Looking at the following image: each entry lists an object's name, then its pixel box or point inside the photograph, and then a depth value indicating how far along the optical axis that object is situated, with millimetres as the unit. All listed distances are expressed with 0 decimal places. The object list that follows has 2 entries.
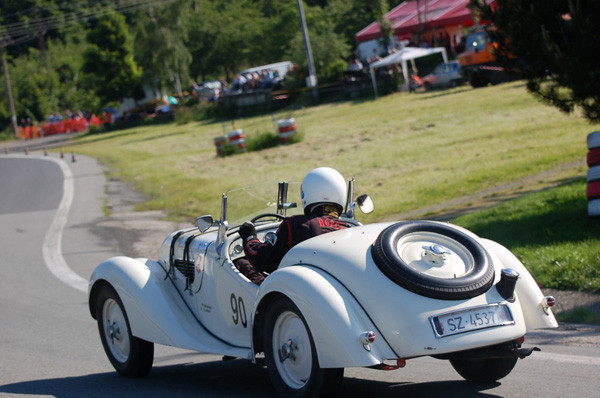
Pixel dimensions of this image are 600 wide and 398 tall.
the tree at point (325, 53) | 50250
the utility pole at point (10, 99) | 69062
